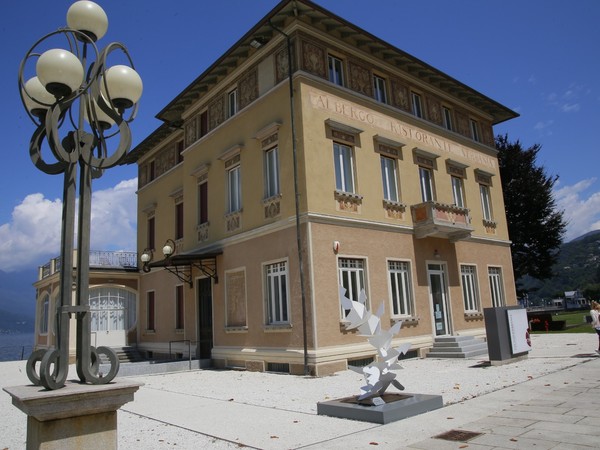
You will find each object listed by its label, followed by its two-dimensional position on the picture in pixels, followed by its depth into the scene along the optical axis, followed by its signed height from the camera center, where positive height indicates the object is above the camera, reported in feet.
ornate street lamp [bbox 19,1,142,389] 14.60 +6.57
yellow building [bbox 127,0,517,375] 46.68 +12.56
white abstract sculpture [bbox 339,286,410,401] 24.90 -1.85
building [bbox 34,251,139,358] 77.20 +4.54
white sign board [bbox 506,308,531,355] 43.09 -2.47
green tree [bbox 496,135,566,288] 105.81 +19.00
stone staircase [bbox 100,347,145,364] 74.79 -4.55
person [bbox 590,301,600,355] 43.94 -1.50
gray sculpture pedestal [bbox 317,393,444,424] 22.65 -4.67
